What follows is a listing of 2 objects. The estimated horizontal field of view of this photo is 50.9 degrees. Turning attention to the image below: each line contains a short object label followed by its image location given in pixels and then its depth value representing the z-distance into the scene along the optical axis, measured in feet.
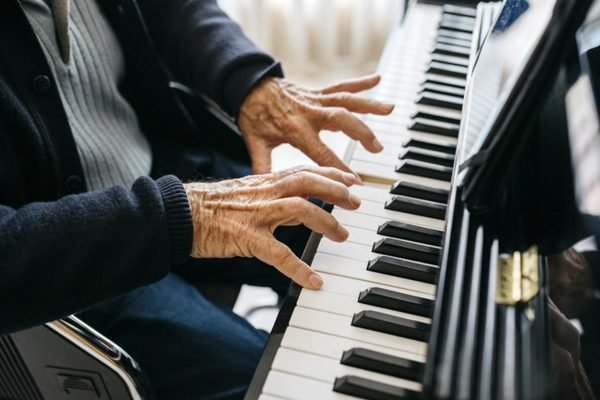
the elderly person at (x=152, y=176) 2.72
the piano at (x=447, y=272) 2.20
